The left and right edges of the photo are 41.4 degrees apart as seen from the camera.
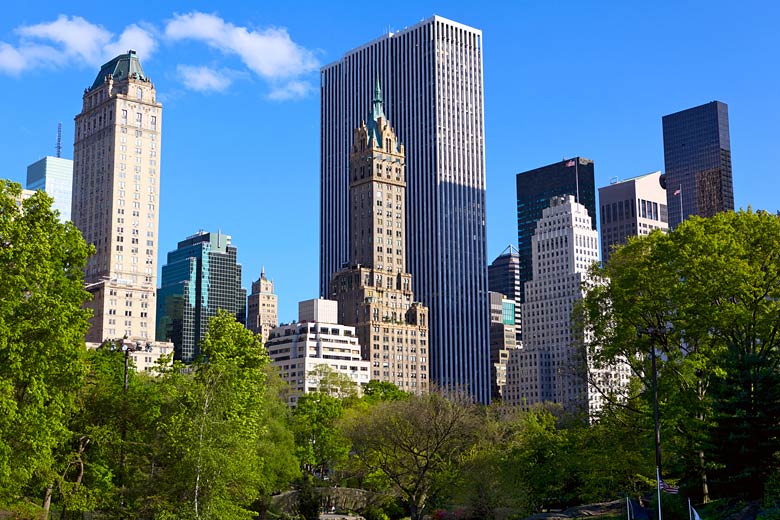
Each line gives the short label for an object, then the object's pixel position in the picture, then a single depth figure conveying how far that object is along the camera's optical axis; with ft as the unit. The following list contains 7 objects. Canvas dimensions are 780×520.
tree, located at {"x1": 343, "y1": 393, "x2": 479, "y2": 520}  262.88
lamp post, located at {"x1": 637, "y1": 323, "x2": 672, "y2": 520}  161.54
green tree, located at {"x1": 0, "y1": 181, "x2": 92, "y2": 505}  154.81
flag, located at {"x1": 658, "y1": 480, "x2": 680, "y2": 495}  217.07
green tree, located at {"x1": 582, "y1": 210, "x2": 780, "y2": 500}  174.09
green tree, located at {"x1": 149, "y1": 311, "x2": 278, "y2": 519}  179.01
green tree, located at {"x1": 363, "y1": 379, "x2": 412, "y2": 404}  463.01
